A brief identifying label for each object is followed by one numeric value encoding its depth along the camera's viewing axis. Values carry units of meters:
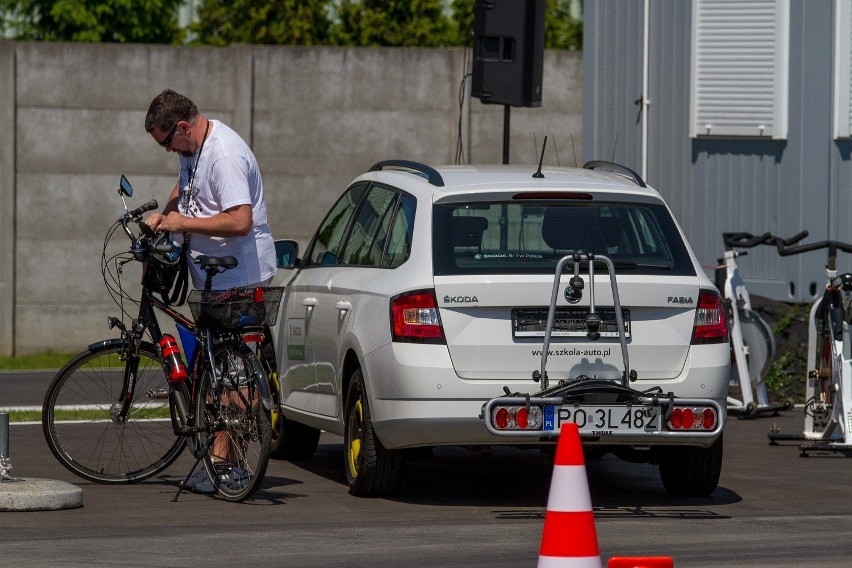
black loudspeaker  26.84
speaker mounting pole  26.45
